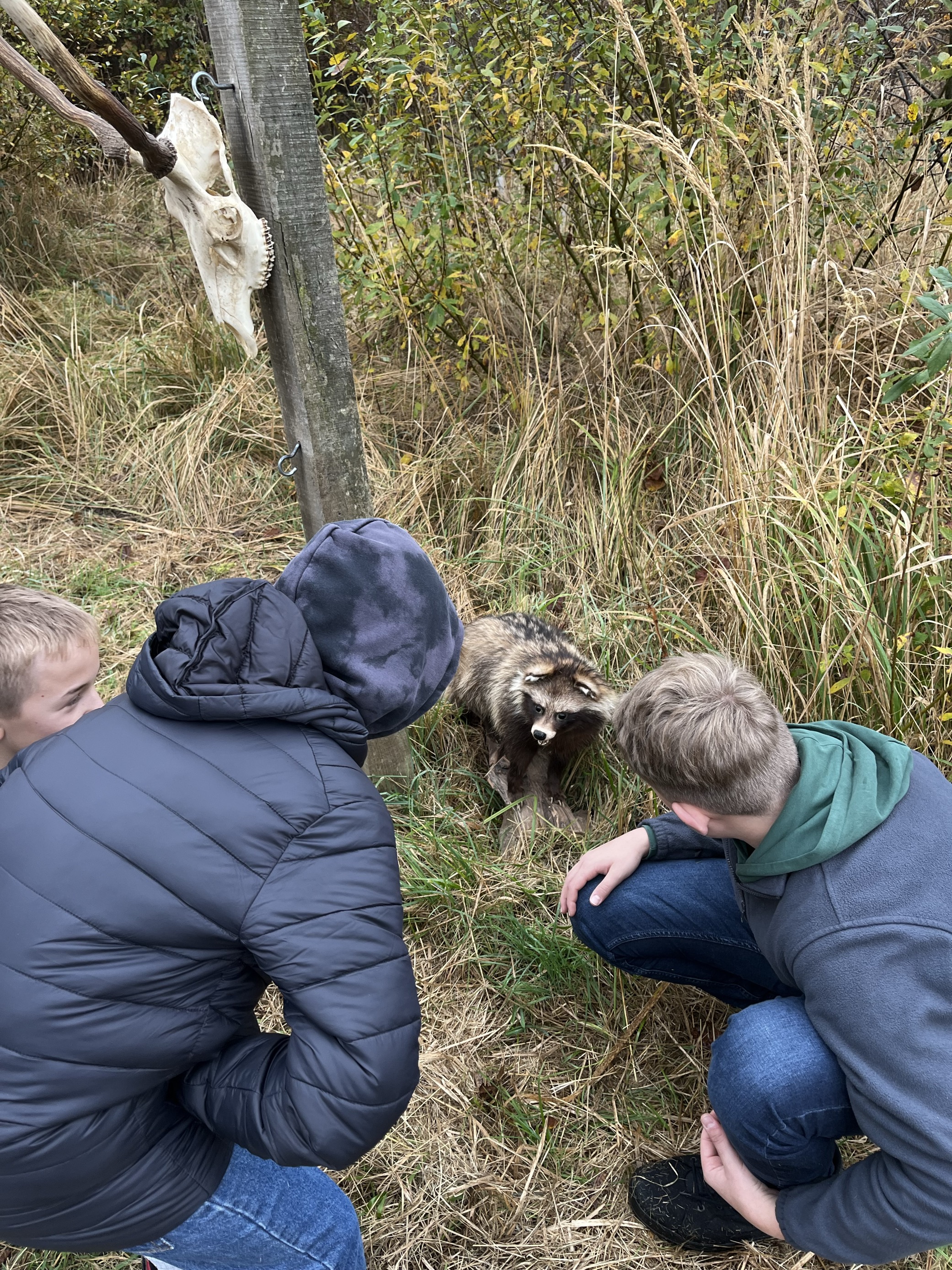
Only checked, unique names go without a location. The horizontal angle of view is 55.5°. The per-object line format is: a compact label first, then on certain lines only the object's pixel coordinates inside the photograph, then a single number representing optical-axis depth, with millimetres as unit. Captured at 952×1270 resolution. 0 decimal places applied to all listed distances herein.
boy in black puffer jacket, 1416
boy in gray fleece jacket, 1523
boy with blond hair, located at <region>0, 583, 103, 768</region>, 1804
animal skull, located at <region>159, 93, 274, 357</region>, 2213
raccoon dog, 3340
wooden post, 2205
